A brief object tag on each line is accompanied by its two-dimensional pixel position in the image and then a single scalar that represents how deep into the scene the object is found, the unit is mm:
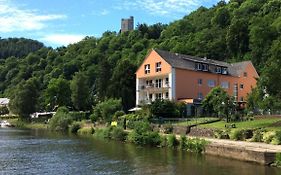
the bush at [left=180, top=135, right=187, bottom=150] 31884
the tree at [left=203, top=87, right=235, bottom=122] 39428
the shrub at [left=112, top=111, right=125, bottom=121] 51086
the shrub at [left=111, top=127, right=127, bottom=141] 41440
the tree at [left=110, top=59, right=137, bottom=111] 60210
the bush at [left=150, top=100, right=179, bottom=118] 45430
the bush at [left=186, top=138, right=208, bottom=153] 30034
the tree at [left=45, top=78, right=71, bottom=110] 84977
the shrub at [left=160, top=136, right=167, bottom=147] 34446
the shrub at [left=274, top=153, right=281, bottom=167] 23095
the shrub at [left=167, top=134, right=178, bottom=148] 33217
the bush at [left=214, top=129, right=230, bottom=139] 32738
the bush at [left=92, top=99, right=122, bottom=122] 53188
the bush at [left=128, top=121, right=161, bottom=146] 35656
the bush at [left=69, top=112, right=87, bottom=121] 65225
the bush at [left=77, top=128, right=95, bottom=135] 50863
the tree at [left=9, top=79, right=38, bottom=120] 82936
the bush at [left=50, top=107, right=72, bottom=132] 61965
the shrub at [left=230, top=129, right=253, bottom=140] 30840
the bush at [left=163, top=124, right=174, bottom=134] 39309
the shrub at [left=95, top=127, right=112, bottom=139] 44789
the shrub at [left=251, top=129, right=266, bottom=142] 29450
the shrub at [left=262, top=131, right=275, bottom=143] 28349
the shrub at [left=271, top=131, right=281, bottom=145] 27305
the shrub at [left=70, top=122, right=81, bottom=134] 56461
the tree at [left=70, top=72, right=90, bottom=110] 75677
